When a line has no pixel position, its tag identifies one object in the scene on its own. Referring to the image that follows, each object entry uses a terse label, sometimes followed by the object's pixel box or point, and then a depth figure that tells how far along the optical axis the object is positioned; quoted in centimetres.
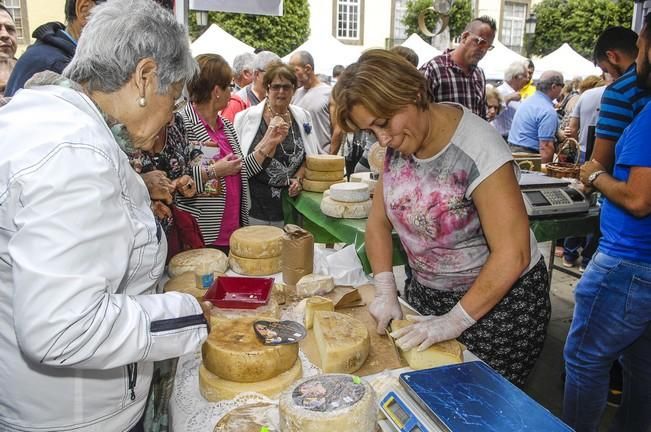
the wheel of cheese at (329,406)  109
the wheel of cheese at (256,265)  223
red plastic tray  171
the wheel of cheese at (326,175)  393
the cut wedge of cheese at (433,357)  151
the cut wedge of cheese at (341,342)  146
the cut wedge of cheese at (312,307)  176
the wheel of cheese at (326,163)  389
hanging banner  454
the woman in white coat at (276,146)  393
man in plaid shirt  444
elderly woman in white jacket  86
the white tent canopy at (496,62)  1595
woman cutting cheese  168
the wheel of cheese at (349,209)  318
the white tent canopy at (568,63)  1545
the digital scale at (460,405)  108
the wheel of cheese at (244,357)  135
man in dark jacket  220
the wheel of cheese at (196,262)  214
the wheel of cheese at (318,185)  393
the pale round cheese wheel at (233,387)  136
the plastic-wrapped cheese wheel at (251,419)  119
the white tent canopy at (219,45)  1302
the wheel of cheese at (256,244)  220
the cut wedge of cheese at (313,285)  199
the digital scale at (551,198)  318
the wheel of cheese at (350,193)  321
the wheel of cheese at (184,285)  191
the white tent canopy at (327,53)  1387
